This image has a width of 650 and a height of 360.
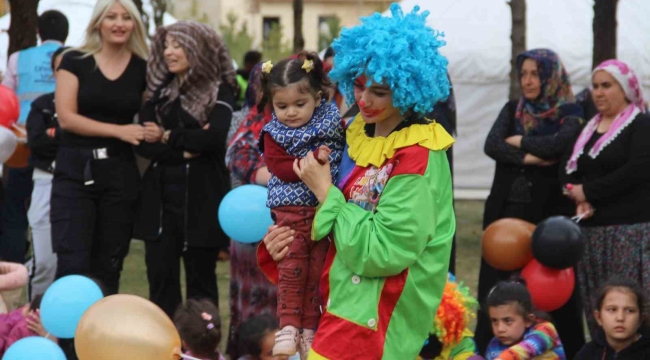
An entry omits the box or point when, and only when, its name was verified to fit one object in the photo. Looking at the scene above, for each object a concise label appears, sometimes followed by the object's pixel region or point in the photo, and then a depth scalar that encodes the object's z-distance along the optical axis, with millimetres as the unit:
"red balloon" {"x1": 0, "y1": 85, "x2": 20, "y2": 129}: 12473
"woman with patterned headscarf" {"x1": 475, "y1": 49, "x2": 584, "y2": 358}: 11088
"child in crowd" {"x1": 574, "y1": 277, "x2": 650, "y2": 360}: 8721
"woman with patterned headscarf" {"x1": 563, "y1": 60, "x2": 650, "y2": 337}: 10320
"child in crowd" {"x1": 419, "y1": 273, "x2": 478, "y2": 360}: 8853
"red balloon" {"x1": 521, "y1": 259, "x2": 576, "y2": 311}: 9974
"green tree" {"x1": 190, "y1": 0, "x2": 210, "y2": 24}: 49226
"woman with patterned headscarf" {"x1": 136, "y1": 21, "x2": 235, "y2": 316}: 10547
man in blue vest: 14709
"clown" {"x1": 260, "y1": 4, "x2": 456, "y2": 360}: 5783
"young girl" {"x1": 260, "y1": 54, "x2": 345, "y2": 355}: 6278
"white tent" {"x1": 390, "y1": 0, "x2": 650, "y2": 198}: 25992
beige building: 69599
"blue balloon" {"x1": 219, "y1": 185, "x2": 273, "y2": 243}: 9867
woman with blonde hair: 10465
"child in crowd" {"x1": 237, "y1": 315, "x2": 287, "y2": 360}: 8884
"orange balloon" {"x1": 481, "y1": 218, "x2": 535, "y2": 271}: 10263
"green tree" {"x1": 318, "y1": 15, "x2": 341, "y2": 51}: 52770
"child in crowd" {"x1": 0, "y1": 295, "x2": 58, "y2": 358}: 9174
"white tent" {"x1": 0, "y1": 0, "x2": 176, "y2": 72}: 27050
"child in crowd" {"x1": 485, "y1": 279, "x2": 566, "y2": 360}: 8954
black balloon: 9741
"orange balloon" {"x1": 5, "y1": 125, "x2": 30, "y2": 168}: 13386
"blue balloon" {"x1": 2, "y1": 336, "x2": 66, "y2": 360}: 8230
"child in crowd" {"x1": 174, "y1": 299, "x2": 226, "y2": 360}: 8620
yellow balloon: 7222
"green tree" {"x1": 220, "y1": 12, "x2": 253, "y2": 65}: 48785
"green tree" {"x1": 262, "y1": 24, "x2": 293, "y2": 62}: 50430
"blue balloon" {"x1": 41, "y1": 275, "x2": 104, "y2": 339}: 8784
